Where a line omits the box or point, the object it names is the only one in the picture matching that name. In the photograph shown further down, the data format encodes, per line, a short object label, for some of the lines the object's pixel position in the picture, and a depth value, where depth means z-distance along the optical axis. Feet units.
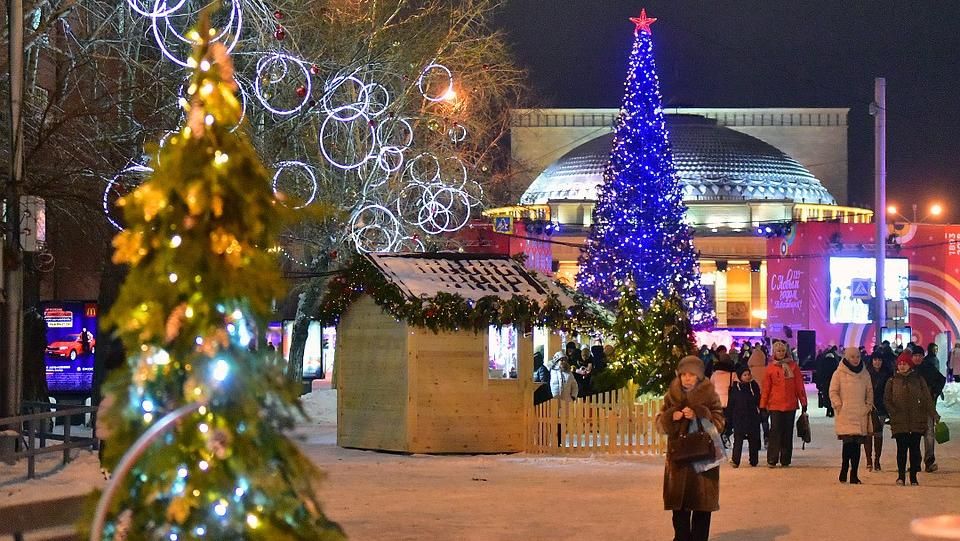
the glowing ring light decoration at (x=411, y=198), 115.14
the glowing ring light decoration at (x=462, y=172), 116.78
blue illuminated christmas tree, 180.75
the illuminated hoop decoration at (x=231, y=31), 62.13
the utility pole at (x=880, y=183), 141.28
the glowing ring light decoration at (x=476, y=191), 118.70
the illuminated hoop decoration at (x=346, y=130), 108.99
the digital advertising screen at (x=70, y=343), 104.63
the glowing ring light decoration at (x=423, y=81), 113.39
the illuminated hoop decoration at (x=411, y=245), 117.80
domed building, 292.20
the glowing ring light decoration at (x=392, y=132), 112.10
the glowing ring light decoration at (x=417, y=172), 113.59
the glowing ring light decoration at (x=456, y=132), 117.32
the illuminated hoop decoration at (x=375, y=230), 110.22
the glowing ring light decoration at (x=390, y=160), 104.17
